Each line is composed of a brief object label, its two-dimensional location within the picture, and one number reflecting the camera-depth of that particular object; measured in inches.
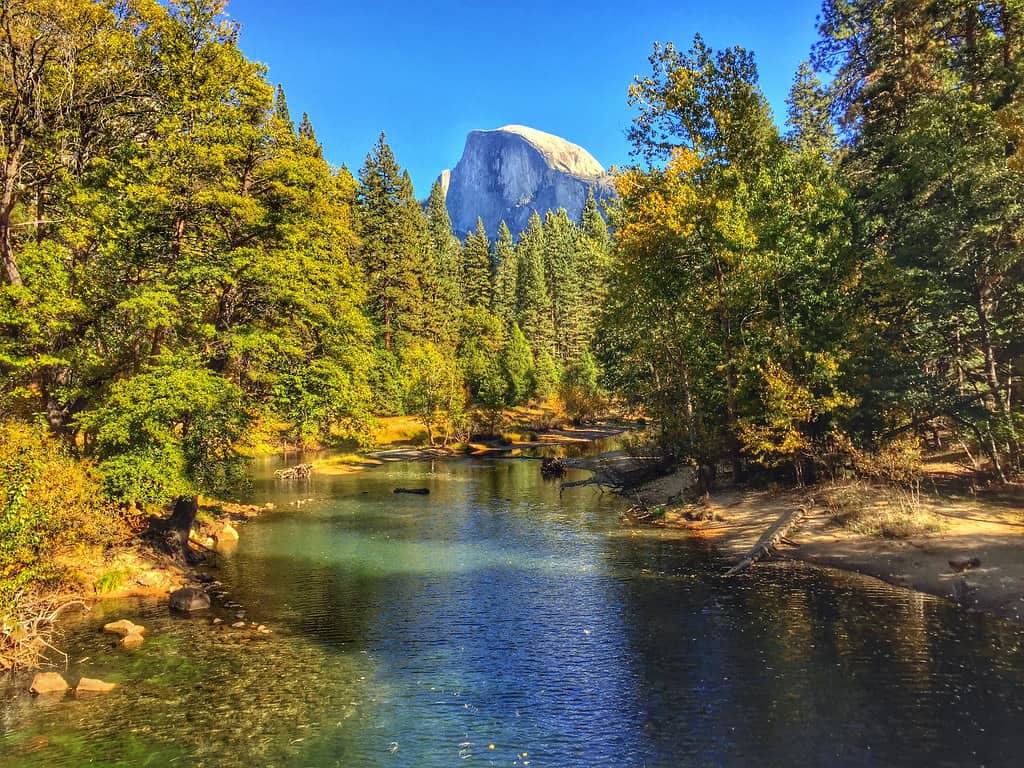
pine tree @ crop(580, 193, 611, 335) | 3696.1
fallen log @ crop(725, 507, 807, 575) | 872.3
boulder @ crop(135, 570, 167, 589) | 839.7
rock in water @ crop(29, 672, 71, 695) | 523.8
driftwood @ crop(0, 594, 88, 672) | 564.1
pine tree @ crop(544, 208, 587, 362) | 3978.8
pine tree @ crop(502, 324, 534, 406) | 3056.1
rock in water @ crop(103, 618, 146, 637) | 659.3
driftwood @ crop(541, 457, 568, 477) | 1920.5
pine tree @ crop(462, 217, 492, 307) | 3939.5
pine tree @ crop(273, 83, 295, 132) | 1047.9
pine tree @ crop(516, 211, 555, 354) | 3922.2
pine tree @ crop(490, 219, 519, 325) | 4012.6
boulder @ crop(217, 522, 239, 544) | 1127.0
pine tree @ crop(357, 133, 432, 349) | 2915.8
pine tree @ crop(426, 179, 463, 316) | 3612.2
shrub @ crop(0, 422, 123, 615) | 564.1
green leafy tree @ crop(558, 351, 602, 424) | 3358.8
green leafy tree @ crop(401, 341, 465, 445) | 2520.2
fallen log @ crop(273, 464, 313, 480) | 1969.7
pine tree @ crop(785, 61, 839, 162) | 1595.7
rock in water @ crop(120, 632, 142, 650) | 627.5
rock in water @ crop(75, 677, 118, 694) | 525.3
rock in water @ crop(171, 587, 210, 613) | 749.9
